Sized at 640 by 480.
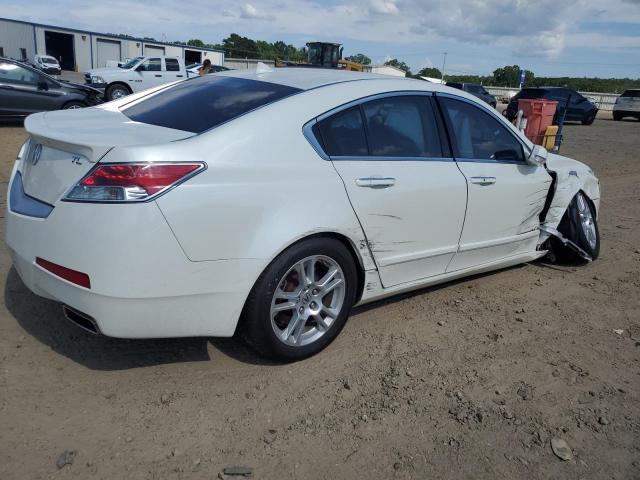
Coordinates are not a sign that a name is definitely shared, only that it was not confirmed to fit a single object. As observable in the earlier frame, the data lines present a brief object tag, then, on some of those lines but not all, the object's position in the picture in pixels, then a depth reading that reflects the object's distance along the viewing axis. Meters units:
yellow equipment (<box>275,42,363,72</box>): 27.19
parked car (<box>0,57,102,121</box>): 11.73
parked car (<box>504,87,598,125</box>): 22.17
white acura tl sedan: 2.57
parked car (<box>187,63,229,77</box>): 22.62
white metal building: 53.83
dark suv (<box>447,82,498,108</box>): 28.02
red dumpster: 11.45
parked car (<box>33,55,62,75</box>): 40.97
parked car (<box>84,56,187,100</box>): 18.84
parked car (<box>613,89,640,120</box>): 27.98
